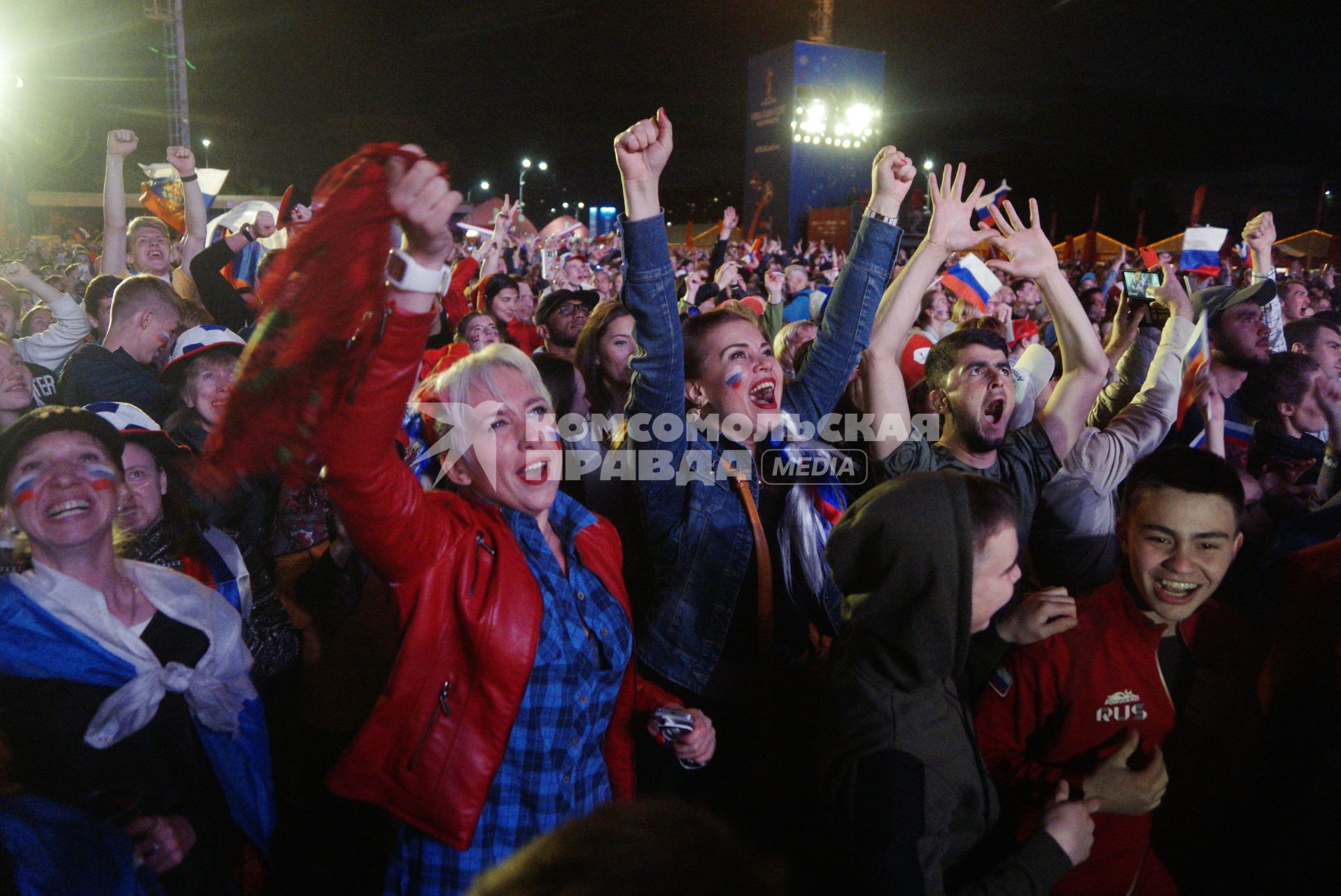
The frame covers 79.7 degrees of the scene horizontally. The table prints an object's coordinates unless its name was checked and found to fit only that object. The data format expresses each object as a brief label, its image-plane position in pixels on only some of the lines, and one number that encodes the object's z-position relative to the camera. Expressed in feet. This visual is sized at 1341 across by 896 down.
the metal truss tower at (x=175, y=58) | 43.78
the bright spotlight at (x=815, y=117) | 113.50
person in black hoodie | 5.03
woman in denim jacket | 7.36
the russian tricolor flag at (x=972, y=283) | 18.30
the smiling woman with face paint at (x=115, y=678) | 6.20
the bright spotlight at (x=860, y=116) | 115.55
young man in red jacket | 6.57
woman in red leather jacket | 5.05
